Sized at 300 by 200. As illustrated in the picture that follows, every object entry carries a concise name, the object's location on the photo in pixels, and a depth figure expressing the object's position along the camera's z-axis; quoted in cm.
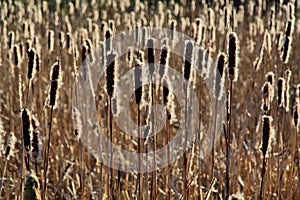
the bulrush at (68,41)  616
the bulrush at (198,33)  502
